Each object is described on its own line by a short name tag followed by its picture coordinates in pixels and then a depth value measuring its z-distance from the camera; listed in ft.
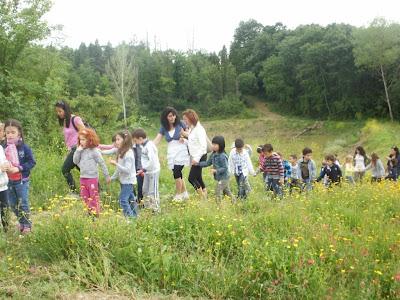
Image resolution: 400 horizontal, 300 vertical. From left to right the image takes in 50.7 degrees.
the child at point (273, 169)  29.19
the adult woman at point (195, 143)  25.46
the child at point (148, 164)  24.84
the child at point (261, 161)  31.42
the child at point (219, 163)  25.95
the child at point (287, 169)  36.59
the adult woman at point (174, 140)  25.98
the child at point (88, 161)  21.52
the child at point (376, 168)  43.60
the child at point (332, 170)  35.96
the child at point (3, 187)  18.13
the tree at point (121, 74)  166.20
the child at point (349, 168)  45.32
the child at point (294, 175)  35.91
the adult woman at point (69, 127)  24.81
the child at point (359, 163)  45.93
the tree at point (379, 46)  129.39
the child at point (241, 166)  28.25
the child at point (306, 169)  34.47
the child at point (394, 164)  43.39
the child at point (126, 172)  21.94
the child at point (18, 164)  19.58
